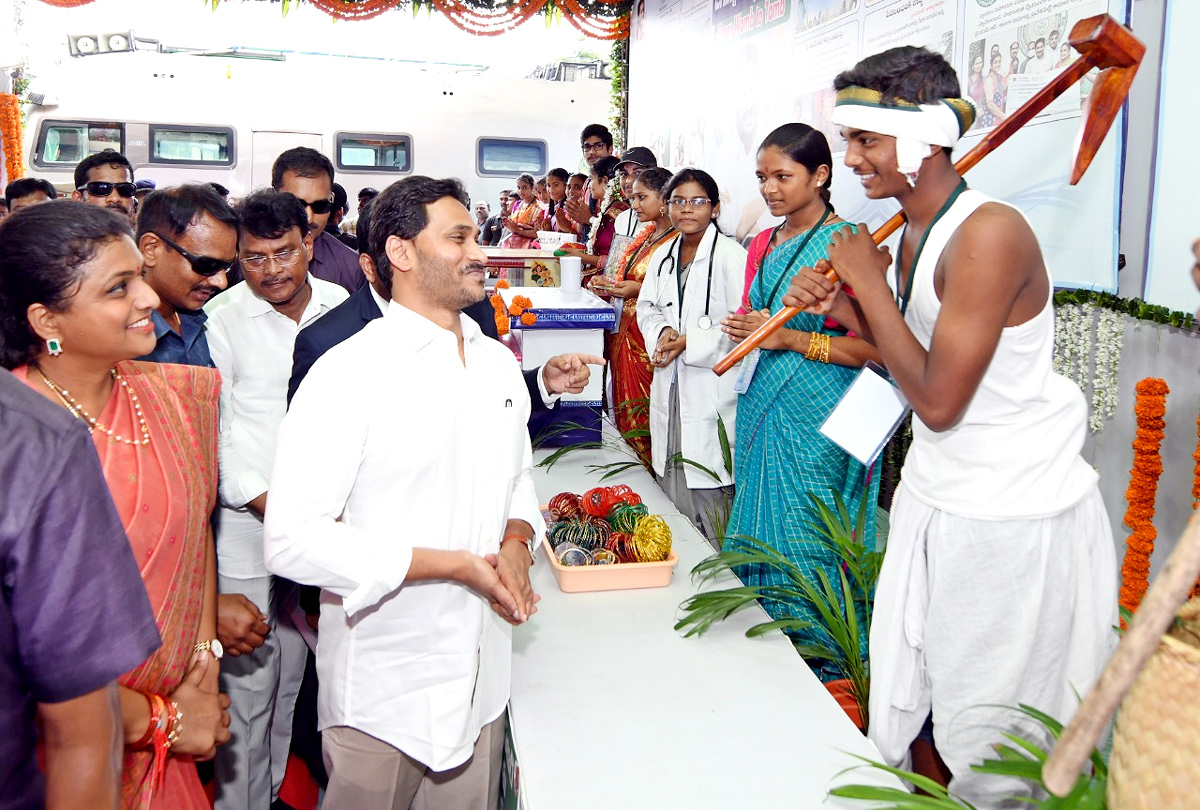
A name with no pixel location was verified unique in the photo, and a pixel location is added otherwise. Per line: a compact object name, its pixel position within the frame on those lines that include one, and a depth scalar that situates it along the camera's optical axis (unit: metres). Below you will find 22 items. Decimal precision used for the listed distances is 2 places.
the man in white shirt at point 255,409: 2.30
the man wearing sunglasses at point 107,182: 4.56
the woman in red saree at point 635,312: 4.71
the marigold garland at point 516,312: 3.97
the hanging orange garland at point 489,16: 8.34
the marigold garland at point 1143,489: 2.63
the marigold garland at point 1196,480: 2.41
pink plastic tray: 2.21
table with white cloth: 1.50
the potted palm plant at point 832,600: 2.04
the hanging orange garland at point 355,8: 8.17
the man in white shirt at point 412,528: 1.51
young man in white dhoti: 1.61
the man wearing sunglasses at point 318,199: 3.38
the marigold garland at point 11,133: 9.59
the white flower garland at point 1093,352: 2.89
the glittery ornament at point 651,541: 2.25
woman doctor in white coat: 3.69
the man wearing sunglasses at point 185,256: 2.16
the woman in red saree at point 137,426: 1.39
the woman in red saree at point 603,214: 6.18
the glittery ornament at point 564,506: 2.50
